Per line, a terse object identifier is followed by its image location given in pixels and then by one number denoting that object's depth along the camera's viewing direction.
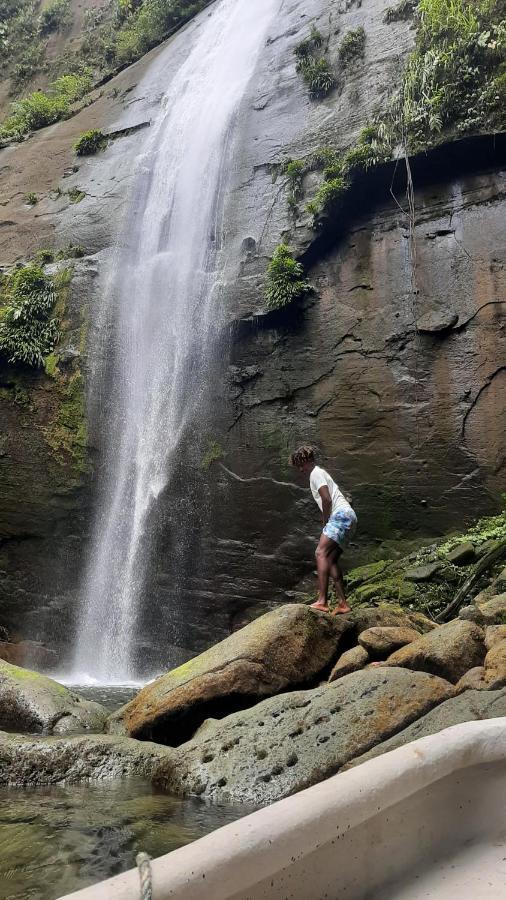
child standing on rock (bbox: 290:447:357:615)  6.57
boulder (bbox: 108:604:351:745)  5.40
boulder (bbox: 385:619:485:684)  4.81
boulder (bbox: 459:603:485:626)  5.71
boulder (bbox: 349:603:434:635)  6.38
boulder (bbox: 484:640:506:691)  4.20
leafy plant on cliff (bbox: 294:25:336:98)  14.48
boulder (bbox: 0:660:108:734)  5.72
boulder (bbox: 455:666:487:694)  4.32
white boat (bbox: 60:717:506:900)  1.60
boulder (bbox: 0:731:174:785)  4.55
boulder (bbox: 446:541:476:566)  9.20
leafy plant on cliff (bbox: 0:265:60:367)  13.99
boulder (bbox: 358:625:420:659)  5.44
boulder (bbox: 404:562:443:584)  9.29
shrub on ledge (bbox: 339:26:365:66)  14.23
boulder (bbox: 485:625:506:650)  4.85
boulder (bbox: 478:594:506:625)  5.83
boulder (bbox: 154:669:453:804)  4.23
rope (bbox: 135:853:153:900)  1.47
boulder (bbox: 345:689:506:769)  3.88
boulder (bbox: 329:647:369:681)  5.36
